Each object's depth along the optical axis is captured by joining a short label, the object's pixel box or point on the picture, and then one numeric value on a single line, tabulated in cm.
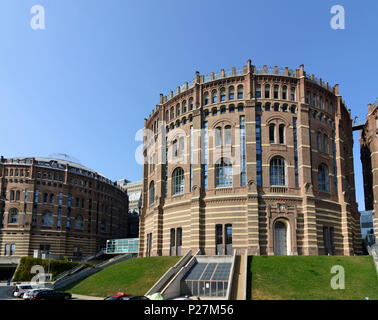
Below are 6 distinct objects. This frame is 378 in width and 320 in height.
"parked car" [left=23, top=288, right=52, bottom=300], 3449
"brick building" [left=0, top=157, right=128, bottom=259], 7550
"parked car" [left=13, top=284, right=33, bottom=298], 4089
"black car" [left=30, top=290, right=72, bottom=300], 3332
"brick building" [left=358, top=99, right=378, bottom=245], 6006
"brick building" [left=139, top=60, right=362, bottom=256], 4597
